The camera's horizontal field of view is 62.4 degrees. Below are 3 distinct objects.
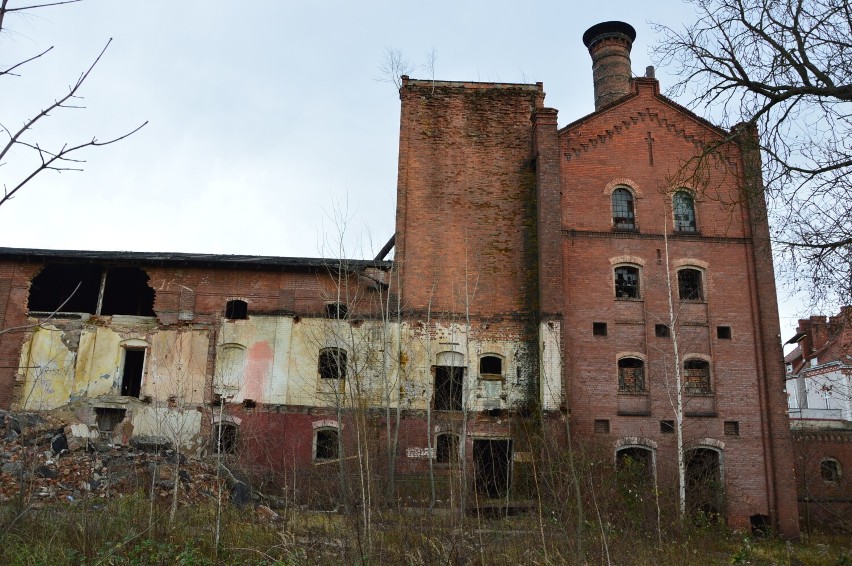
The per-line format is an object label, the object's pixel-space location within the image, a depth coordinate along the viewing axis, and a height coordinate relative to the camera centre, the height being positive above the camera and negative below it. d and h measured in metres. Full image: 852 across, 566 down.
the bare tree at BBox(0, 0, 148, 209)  2.91 +1.16
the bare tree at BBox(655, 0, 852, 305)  7.76 +4.00
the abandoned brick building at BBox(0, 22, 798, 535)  20.52 +3.17
